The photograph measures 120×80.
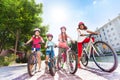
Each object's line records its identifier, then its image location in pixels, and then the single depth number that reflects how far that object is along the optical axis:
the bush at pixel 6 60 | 7.11
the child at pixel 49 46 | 2.26
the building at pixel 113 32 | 26.64
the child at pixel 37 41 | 2.30
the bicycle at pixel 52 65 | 2.00
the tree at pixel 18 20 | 8.55
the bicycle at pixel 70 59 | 1.99
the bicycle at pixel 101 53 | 1.71
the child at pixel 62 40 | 2.22
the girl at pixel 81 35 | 2.22
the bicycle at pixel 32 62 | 2.01
